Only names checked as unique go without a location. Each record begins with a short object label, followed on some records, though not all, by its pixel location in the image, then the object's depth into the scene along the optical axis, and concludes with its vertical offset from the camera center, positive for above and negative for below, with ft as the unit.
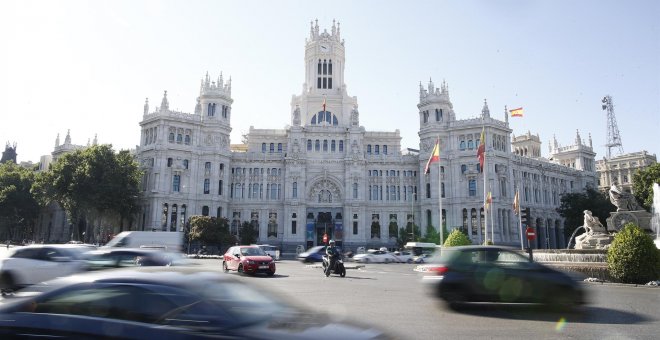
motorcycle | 80.94 -4.95
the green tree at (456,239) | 136.05 +0.16
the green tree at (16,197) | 247.83 +21.70
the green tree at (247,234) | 224.94 +2.29
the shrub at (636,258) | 65.00 -2.47
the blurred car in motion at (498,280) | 37.78 -3.40
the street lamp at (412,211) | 226.48 +14.65
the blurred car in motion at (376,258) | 167.65 -6.80
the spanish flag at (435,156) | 135.74 +24.91
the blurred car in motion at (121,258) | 48.67 -2.16
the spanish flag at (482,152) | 130.21 +24.74
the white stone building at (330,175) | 229.04 +33.52
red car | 79.15 -3.84
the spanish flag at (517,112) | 129.70 +35.91
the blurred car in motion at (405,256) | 173.17 -6.32
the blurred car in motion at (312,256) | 139.33 -5.18
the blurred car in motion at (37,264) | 48.14 -2.81
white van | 104.50 -0.42
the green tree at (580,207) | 238.89 +17.59
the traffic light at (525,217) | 95.34 +4.76
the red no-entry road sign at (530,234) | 87.81 +1.13
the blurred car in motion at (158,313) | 16.21 -2.82
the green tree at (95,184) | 203.82 +24.50
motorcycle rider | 80.43 -3.39
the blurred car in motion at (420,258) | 169.48 -6.89
